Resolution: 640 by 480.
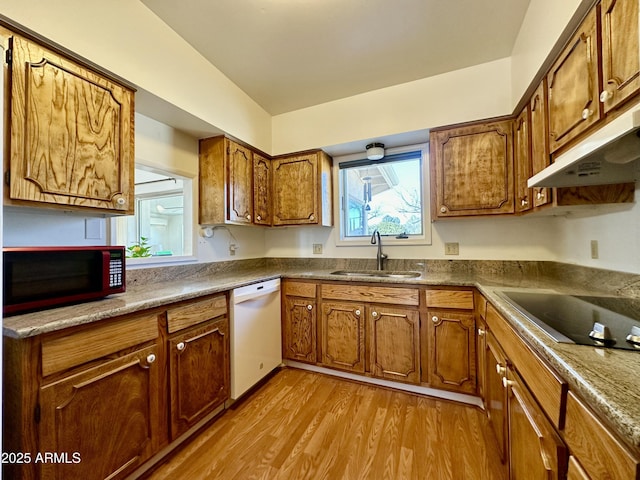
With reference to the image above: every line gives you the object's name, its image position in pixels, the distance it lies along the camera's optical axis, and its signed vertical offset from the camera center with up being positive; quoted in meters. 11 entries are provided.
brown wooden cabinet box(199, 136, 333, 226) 2.16 +0.52
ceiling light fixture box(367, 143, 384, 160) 2.43 +0.84
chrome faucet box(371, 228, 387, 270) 2.48 -0.07
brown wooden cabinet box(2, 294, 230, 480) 0.94 -0.64
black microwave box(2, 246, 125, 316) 1.02 -0.13
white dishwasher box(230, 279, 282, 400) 1.83 -0.71
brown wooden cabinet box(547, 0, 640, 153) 0.86 +0.65
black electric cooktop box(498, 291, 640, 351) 0.74 -0.29
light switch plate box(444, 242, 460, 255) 2.32 -0.07
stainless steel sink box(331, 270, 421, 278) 2.36 -0.30
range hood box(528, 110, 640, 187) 0.67 +0.27
